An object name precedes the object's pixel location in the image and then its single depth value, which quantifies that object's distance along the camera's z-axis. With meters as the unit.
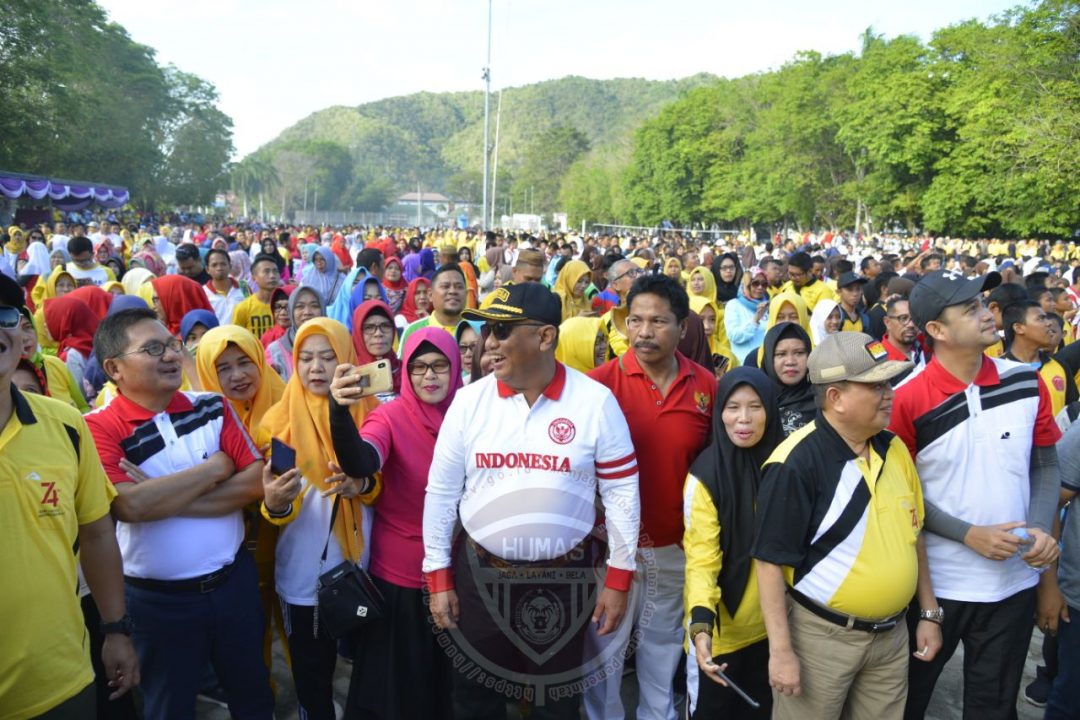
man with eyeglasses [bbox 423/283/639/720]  2.74
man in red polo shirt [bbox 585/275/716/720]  3.21
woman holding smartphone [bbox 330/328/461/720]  3.06
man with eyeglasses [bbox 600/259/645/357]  5.21
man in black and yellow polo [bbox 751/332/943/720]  2.54
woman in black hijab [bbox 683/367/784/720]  2.88
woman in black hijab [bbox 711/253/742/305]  8.71
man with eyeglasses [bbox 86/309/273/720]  2.75
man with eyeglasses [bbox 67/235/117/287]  7.94
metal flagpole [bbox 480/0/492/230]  26.41
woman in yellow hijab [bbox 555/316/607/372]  4.81
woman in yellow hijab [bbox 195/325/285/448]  3.56
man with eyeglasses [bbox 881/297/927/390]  4.97
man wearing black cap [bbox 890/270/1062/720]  2.85
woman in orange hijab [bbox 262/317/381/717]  3.14
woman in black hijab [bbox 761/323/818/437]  4.04
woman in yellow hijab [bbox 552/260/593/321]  7.66
